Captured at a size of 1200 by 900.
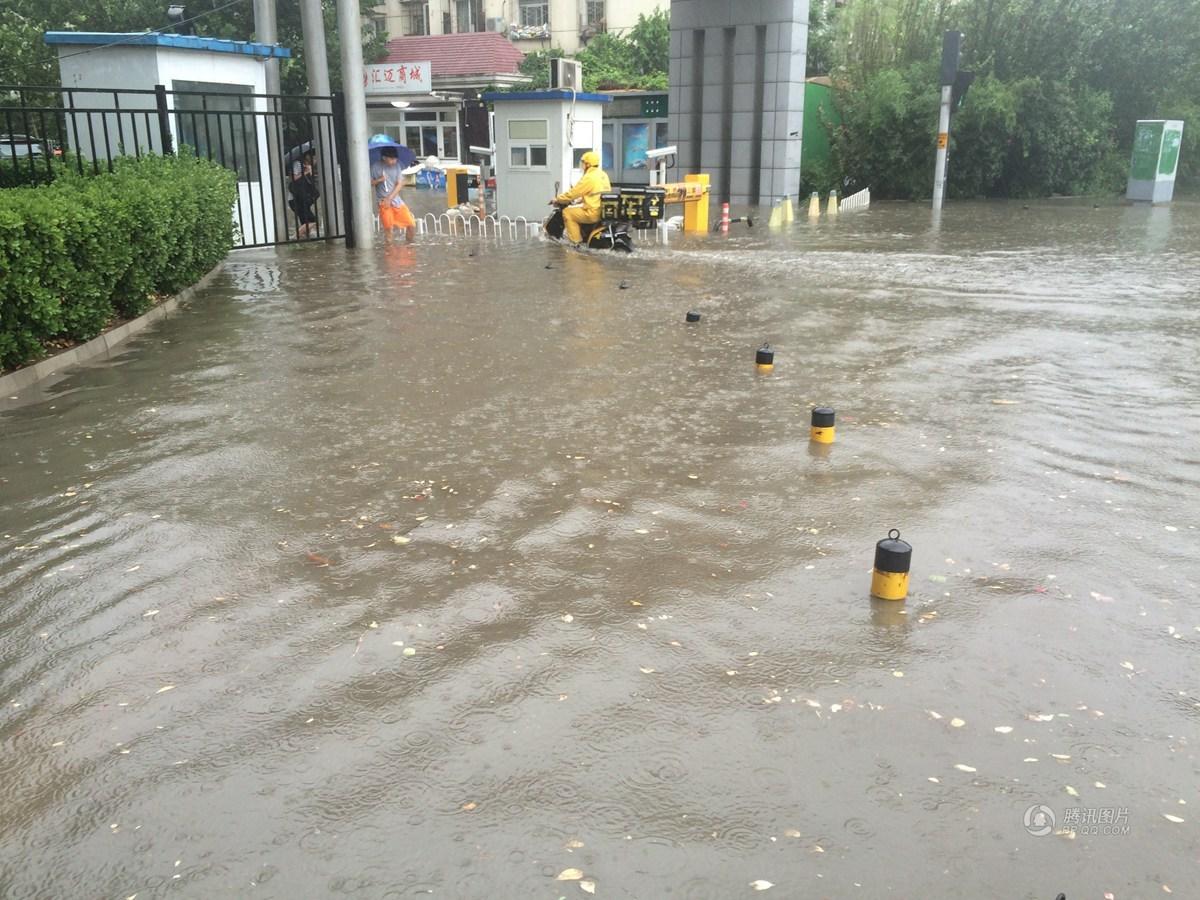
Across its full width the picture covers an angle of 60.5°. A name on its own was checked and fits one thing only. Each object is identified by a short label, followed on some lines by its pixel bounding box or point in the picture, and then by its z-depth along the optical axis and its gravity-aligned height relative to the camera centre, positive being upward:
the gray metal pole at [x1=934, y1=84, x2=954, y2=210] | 20.53 +0.29
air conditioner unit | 19.08 +1.41
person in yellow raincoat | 15.30 -0.58
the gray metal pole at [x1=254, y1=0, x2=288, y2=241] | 15.84 +0.41
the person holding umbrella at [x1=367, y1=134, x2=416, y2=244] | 17.33 -0.69
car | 15.48 +0.07
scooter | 15.51 -1.20
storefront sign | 21.73 +1.53
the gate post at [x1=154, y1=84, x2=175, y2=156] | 12.32 +0.33
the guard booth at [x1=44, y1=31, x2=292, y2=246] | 13.34 +0.90
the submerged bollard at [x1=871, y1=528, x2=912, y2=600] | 4.07 -1.60
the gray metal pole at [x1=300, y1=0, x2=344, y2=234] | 15.98 +0.72
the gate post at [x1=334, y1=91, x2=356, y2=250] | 15.28 -0.12
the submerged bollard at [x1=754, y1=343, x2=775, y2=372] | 7.92 -1.53
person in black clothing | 17.59 -0.62
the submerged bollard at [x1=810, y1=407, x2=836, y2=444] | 6.12 -1.57
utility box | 25.05 -0.15
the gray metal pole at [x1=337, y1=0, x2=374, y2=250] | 14.91 +0.63
